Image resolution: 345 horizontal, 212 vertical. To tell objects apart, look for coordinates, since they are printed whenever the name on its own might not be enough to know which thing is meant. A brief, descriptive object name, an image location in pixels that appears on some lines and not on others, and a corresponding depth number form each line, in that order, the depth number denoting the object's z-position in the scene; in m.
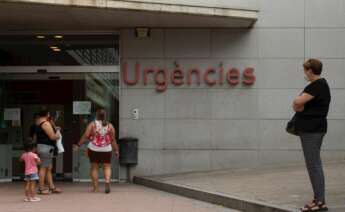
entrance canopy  12.41
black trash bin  14.44
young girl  10.72
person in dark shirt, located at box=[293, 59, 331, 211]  7.39
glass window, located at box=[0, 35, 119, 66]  15.20
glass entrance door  15.22
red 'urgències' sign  14.59
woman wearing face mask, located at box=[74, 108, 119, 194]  12.22
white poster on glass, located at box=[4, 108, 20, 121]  15.44
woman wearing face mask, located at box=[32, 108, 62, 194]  11.94
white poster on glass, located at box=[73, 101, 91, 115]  15.26
